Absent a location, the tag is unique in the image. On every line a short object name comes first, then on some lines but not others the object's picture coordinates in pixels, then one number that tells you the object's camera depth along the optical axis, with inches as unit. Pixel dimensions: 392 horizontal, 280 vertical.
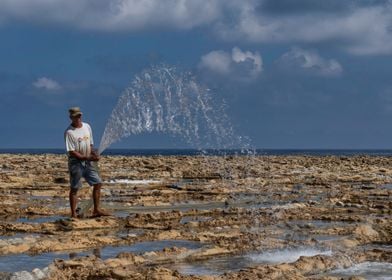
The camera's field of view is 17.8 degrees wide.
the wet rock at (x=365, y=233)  729.9
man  863.0
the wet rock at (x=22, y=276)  497.5
